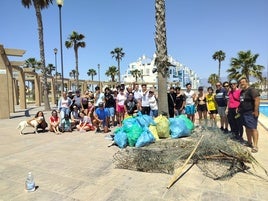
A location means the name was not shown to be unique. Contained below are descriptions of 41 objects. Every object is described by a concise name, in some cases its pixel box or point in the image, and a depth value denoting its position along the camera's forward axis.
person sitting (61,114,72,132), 8.19
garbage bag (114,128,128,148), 5.67
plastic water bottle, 3.32
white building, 74.00
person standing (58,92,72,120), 8.23
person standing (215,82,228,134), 6.79
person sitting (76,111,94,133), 8.31
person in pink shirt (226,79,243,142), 6.01
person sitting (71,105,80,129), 8.65
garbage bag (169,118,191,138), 5.88
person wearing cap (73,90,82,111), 8.55
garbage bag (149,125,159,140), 5.86
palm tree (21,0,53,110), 15.44
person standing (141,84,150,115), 8.03
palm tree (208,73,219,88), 61.57
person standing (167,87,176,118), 7.99
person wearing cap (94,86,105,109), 8.35
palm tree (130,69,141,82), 65.68
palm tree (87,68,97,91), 67.88
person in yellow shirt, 7.31
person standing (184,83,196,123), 7.87
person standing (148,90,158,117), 7.84
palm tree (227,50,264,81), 27.08
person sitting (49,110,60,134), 8.07
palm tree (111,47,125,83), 48.99
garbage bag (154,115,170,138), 5.88
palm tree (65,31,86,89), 28.80
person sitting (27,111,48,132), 8.09
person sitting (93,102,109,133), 7.79
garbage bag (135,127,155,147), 5.28
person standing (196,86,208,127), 7.42
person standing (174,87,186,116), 8.05
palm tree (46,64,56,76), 58.14
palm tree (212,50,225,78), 46.56
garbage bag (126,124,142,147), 5.48
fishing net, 4.00
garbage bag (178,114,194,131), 6.25
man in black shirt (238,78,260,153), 4.92
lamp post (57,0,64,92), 14.28
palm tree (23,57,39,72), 50.34
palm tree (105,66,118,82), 56.06
